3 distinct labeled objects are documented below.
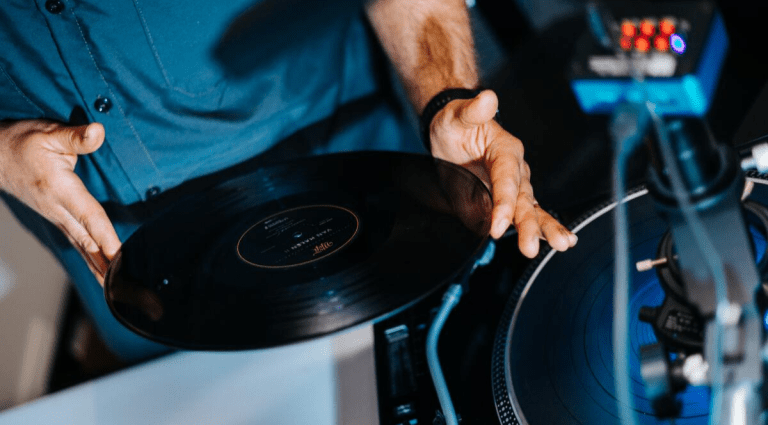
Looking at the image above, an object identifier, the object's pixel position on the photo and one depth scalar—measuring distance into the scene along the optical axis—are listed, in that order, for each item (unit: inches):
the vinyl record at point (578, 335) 23.5
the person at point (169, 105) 38.0
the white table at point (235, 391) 33.7
